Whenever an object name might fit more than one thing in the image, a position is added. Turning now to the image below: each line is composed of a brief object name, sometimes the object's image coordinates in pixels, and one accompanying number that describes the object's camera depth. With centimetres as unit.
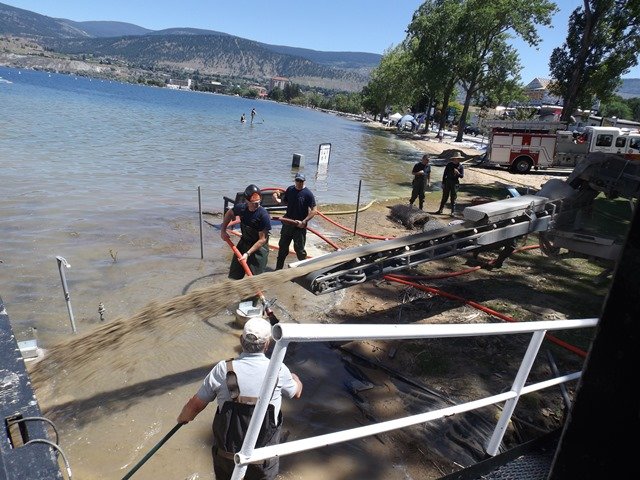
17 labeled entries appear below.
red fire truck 2662
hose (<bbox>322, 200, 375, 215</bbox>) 1458
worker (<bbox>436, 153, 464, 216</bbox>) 1469
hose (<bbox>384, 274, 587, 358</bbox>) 626
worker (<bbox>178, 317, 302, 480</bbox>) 281
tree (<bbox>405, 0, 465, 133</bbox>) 4081
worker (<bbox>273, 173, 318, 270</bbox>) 847
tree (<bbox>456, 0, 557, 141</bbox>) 3753
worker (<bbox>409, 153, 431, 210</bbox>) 1491
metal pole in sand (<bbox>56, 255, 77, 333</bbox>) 585
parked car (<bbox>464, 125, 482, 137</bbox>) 6394
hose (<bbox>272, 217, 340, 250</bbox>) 844
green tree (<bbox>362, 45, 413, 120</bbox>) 7619
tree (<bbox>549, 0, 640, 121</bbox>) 2881
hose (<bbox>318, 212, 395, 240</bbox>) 1179
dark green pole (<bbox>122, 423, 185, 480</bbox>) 302
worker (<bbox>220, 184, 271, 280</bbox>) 693
